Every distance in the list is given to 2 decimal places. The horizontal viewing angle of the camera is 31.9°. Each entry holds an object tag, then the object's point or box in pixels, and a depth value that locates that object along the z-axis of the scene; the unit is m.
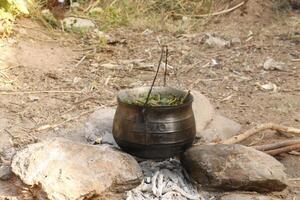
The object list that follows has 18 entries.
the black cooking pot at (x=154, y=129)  3.01
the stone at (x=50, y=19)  5.96
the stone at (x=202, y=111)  3.68
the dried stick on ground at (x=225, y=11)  6.73
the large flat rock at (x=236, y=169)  2.93
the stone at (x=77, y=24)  6.01
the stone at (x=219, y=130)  3.58
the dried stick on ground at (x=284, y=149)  3.31
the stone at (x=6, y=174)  3.05
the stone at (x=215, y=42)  5.71
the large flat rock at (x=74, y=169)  2.77
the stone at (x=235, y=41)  5.78
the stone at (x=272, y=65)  5.02
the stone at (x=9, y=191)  2.89
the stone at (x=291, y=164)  3.22
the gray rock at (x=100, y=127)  3.49
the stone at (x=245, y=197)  2.89
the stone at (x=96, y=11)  6.60
